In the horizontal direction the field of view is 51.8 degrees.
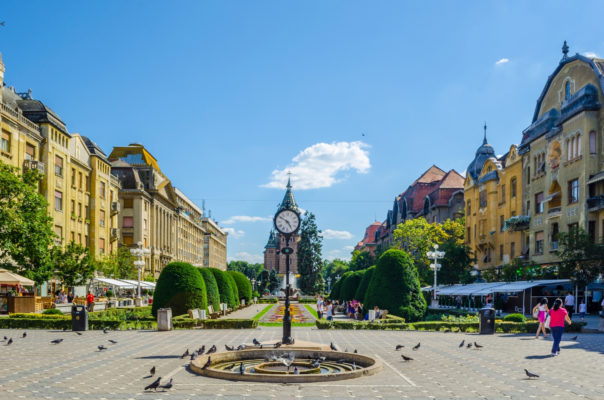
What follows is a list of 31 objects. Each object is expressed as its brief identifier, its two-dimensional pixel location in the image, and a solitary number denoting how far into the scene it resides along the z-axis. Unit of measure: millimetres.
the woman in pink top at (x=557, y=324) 17234
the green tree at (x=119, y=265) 57762
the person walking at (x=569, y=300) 33219
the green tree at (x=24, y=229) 31938
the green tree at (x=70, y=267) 40125
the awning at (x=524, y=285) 37062
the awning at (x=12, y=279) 30391
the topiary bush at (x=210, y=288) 35062
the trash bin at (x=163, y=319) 25206
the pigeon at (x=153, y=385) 10672
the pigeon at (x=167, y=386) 10859
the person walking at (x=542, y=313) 22969
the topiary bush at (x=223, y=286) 42562
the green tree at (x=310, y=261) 98750
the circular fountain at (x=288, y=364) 12148
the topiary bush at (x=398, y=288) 30188
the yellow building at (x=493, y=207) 52969
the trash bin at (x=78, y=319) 25047
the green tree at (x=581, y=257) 34938
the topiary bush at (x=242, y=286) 59056
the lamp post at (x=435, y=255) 46031
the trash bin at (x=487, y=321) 24797
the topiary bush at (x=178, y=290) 29562
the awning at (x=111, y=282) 48656
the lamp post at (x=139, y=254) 47969
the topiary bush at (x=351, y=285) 51625
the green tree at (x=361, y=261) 108438
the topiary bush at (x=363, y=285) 41625
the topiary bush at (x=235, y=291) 48169
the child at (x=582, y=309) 33150
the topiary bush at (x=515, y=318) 27120
